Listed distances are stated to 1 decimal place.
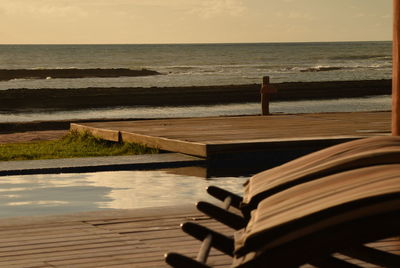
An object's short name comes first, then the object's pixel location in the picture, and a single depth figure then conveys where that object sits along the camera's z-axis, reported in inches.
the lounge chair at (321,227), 160.0
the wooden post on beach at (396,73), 270.6
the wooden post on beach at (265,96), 980.4
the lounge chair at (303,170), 207.9
